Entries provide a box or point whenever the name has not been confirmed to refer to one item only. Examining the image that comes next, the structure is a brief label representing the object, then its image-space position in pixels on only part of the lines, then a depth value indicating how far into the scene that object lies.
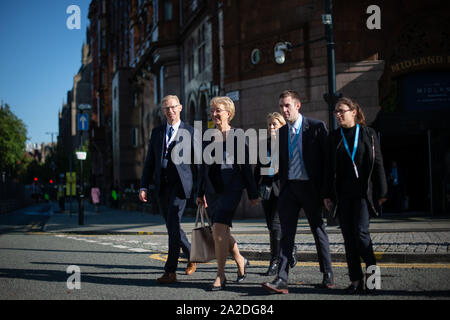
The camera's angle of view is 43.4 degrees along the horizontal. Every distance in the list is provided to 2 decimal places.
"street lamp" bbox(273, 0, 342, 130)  13.61
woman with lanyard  5.45
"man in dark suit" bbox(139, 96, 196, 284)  6.37
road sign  28.58
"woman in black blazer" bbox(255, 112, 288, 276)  6.87
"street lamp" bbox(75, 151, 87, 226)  19.00
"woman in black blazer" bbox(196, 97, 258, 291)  5.87
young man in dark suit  5.61
